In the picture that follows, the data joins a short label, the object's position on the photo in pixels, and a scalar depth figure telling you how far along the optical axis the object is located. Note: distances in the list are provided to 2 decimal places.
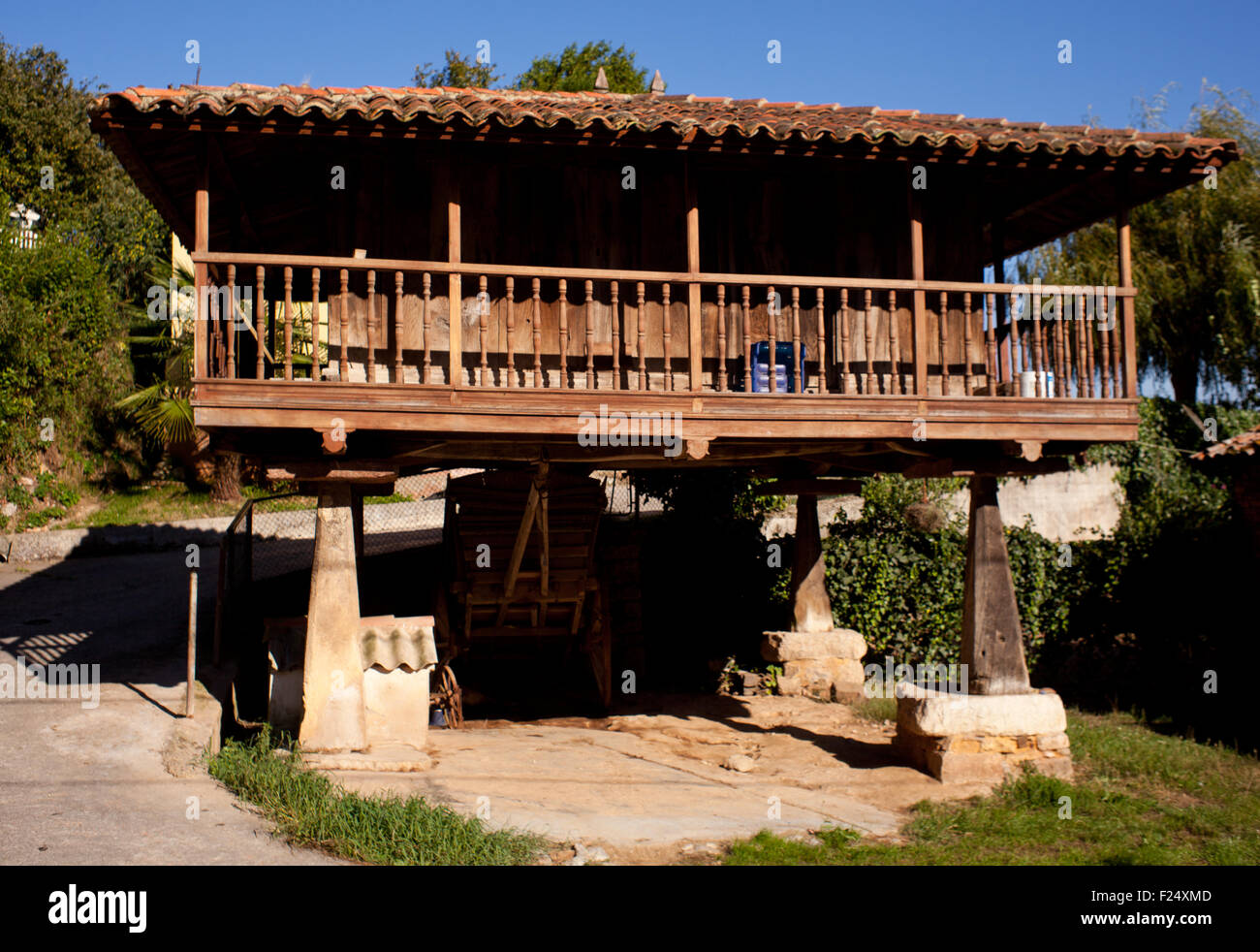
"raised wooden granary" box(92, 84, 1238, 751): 6.76
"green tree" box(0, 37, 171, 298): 19.31
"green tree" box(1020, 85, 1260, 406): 16.42
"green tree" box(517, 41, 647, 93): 26.36
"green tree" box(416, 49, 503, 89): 24.45
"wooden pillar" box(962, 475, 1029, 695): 8.23
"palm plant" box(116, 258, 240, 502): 14.74
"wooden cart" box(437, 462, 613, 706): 9.56
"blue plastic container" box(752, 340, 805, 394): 8.08
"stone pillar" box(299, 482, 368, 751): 7.40
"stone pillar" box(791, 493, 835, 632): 11.44
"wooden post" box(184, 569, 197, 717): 7.52
